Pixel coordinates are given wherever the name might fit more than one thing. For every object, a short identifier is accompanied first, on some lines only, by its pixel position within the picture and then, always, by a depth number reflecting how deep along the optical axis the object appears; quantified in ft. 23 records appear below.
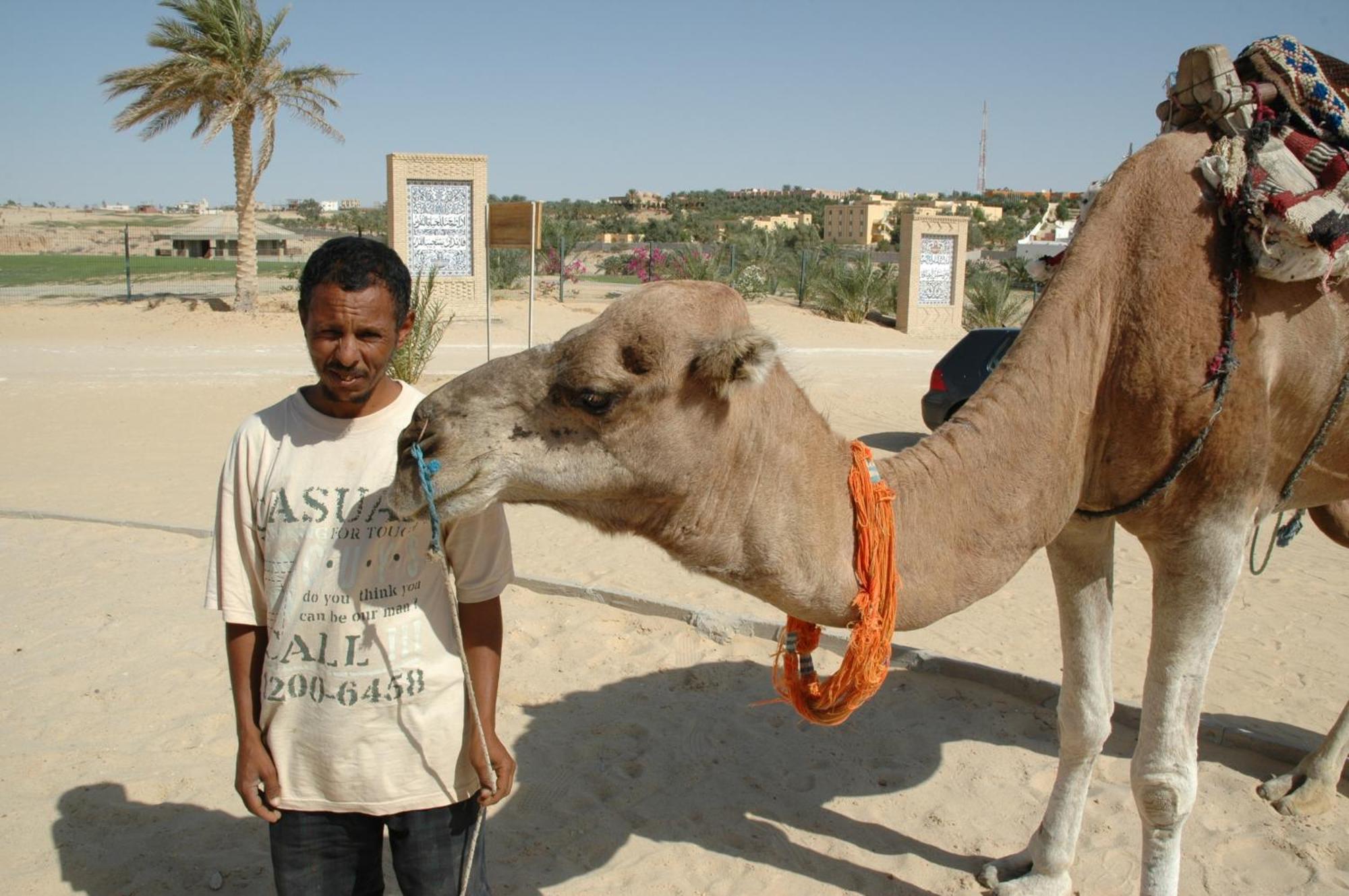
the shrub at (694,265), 81.76
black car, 38.73
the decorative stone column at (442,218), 69.72
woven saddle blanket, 10.27
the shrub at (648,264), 106.22
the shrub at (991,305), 90.58
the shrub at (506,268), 104.68
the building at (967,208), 277.03
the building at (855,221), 294.25
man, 8.45
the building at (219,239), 184.24
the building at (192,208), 505.17
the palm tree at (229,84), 76.64
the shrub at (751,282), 96.63
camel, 8.25
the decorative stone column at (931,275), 88.58
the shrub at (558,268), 106.73
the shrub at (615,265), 139.03
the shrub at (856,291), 92.63
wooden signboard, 43.24
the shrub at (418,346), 44.32
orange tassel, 9.16
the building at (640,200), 375.04
